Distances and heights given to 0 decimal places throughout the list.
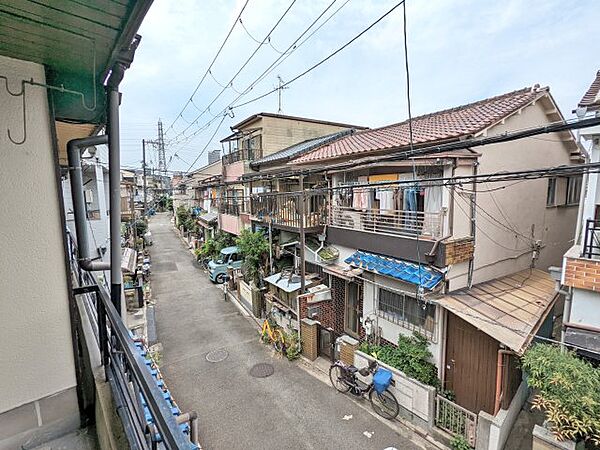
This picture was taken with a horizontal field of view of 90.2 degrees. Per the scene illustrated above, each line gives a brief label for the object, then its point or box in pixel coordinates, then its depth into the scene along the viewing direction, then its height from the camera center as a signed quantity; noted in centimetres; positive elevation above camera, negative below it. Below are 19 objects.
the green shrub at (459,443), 620 -523
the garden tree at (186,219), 3306 -262
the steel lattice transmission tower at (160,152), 3570 +602
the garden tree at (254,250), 1384 -250
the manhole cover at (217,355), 1030 -555
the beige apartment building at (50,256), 186 -42
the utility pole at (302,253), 1016 -198
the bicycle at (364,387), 746 -519
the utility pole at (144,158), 1908 +273
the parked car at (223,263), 1850 -417
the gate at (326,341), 1015 -500
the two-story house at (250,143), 1892 +357
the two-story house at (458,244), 711 -147
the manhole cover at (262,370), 934 -556
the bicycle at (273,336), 1052 -515
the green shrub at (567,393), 458 -322
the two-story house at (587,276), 533 -155
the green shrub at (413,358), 749 -433
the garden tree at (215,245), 2150 -352
